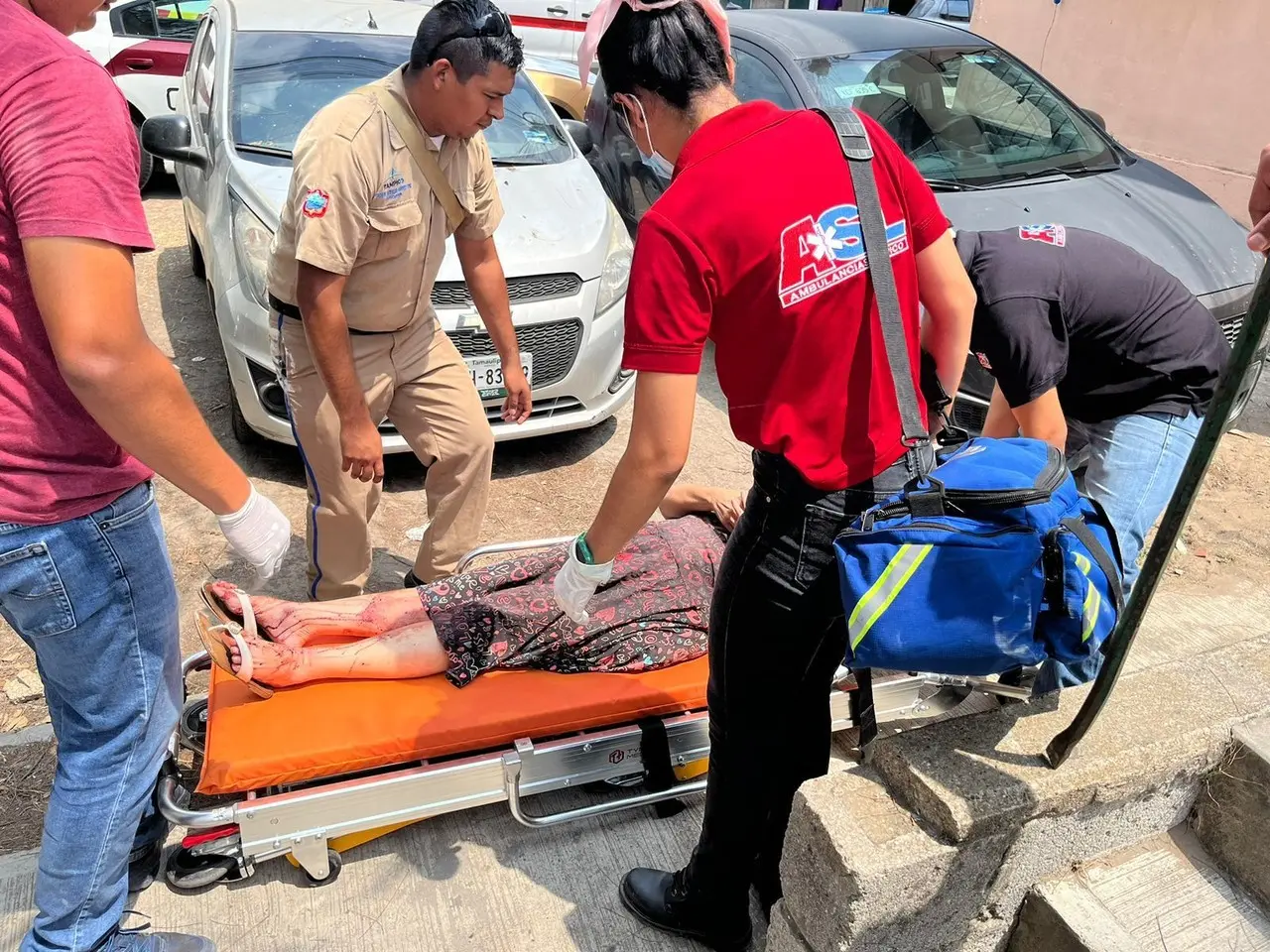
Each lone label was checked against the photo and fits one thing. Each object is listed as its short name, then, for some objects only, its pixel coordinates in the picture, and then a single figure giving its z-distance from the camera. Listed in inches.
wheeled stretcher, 88.5
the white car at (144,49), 310.3
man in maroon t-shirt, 56.4
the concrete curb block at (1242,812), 81.1
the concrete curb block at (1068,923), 76.2
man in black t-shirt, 95.3
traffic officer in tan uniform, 105.0
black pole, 55.0
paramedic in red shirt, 63.8
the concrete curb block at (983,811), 70.1
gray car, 181.5
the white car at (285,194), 156.3
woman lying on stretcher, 99.3
